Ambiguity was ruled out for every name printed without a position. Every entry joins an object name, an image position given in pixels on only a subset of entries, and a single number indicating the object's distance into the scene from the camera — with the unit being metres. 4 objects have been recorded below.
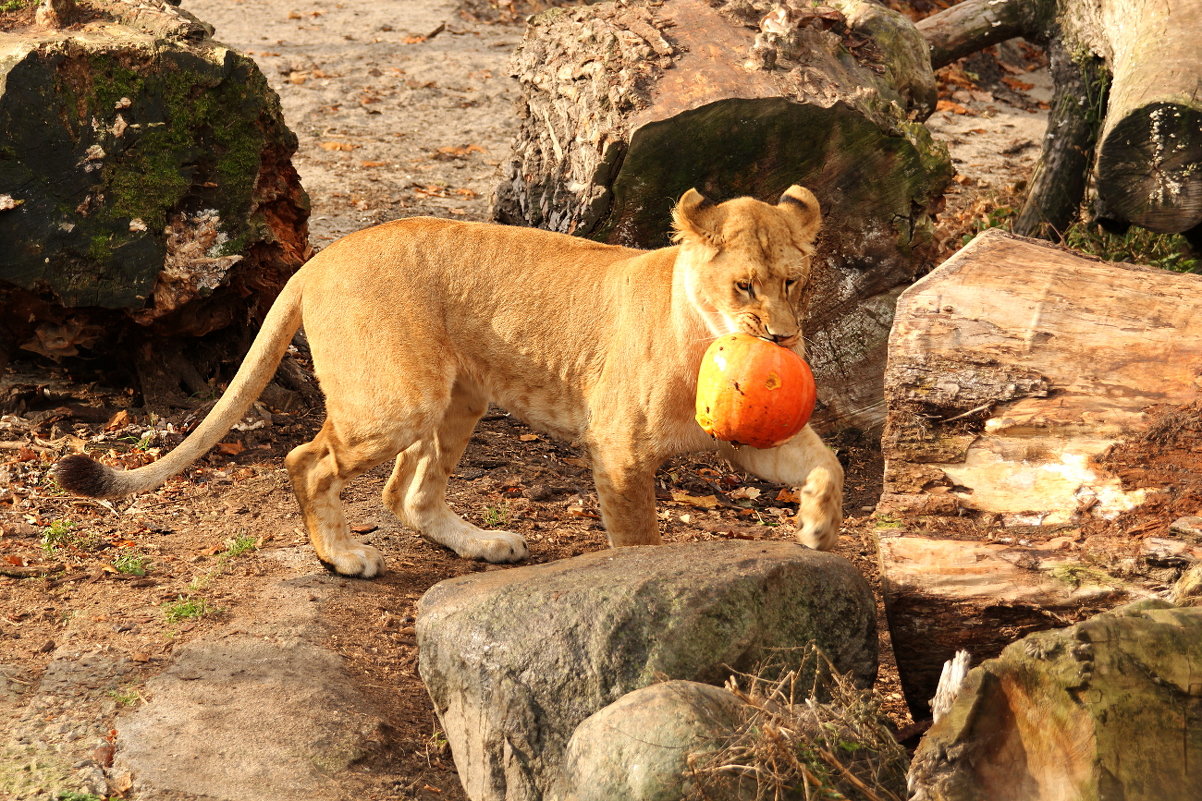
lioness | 10.05
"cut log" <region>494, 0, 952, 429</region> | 13.27
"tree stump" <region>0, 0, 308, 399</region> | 12.84
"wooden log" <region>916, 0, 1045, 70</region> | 18.39
